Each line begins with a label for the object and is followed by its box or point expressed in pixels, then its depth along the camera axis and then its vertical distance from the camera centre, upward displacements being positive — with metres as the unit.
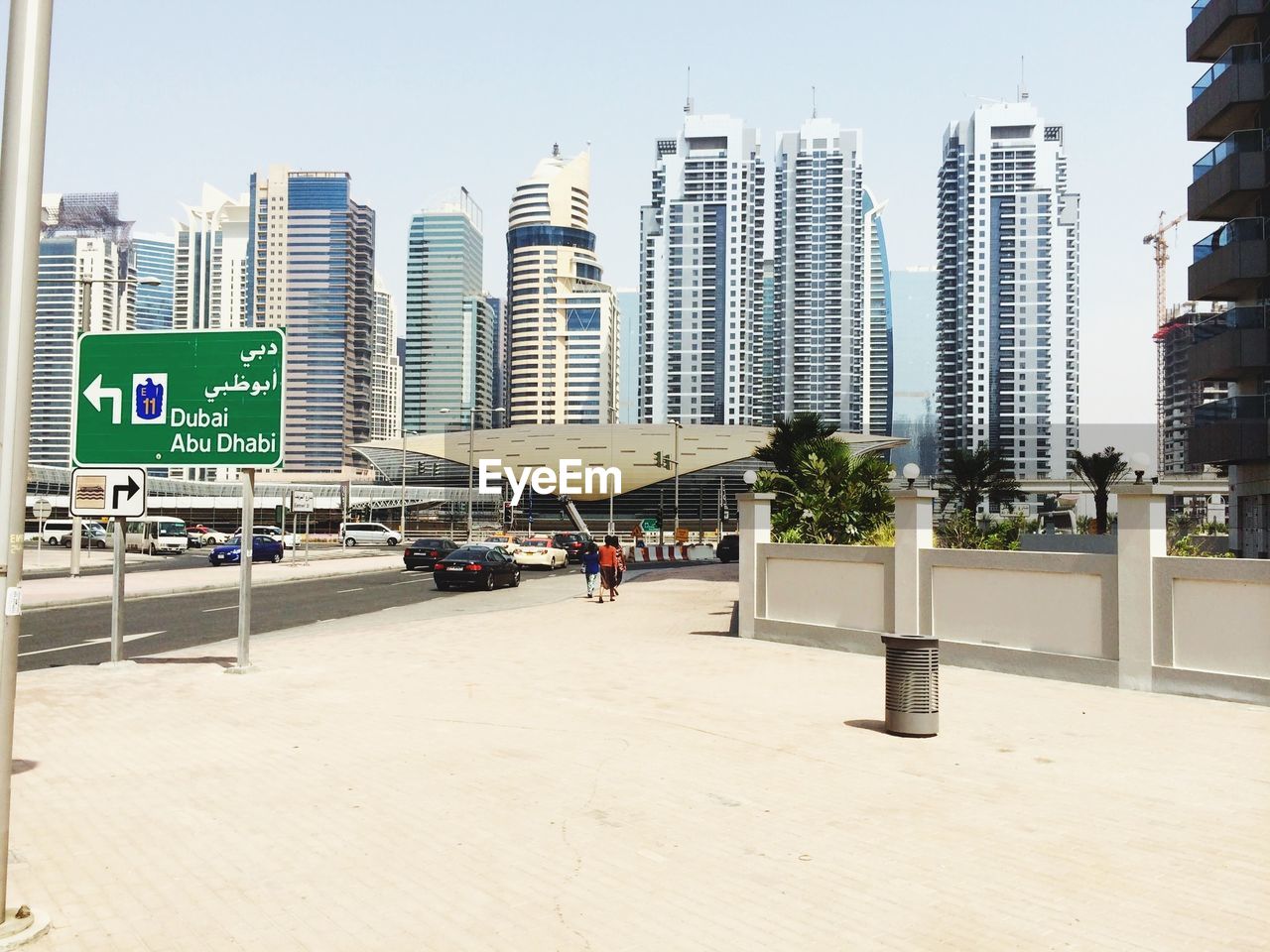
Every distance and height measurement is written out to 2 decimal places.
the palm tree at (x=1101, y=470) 55.53 +2.95
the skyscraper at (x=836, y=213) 199.62 +57.23
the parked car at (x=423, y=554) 43.97 -1.76
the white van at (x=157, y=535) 65.19 -1.80
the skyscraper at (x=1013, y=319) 187.50 +35.99
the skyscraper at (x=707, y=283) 195.00 +43.07
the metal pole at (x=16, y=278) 5.04 +1.10
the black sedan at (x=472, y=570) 34.09 -1.85
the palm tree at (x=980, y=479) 77.31 +3.16
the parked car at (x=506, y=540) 50.16 -1.59
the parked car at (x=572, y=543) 55.88 -1.55
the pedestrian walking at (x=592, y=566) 29.42 -1.42
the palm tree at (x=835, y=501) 23.80 +0.41
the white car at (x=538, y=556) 49.75 -1.99
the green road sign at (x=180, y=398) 15.12 +1.57
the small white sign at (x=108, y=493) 13.88 +0.18
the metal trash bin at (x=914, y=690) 10.48 -1.69
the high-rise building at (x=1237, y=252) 42.00 +11.02
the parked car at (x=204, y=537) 79.12 -2.23
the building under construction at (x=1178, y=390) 169.12 +23.19
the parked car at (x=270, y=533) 60.70 -1.34
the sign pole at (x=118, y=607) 14.85 -1.41
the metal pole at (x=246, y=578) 14.71 -0.97
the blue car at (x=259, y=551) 49.97 -2.05
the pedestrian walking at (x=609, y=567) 29.02 -1.42
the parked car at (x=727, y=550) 56.47 -1.79
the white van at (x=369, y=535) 73.81 -1.68
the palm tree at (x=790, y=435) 42.12 +3.30
